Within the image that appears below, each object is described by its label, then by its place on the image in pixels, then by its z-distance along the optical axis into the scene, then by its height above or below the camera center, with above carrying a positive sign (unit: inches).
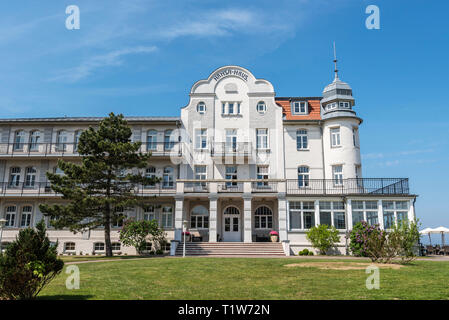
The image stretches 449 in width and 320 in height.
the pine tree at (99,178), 885.2 +132.4
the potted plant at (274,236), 1002.1 -11.8
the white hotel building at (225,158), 1080.8 +230.6
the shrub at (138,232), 964.0 -1.9
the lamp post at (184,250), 871.7 -44.5
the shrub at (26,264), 290.5 -26.8
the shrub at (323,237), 949.2 -13.7
